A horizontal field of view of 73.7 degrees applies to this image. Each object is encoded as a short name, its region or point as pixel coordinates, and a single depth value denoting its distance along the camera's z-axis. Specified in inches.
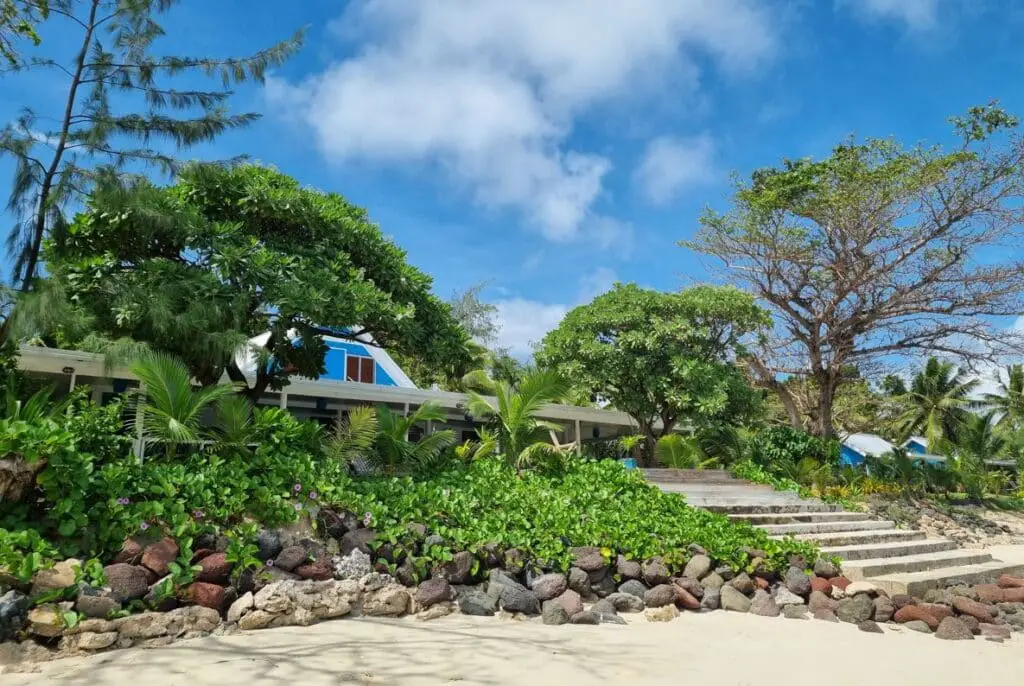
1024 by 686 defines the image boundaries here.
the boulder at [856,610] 273.7
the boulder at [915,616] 270.5
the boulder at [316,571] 246.1
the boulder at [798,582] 305.9
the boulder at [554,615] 248.4
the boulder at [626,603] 277.4
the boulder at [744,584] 302.1
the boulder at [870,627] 261.4
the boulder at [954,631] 257.1
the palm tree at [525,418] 415.1
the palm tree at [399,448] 372.5
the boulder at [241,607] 213.9
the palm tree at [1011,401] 1234.6
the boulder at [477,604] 252.1
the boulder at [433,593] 250.8
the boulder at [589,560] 287.4
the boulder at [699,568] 304.2
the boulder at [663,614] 267.7
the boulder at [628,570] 295.1
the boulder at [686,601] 286.4
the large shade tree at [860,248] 634.8
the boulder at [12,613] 178.7
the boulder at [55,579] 193.2
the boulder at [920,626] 265.7
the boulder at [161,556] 216.5
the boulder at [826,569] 323.9
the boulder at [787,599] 296.5
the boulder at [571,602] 256.1
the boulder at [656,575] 293.9
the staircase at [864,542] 347.9
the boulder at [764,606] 283.6
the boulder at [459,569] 267.7
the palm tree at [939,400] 1201.4
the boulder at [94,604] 192.7
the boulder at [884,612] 278.2
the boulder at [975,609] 280.4
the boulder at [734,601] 289.1
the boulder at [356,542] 268.1
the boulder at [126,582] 203.6
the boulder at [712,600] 289.0
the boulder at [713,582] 299.1
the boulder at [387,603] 239.0
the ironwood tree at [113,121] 271.9
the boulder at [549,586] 268.8
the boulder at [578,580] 282.4
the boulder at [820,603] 286.6
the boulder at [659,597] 283.3
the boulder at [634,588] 287.9
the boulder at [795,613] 280.1
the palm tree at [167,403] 283.1
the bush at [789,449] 619.1
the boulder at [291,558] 244.5
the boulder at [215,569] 223.0
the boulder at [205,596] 214.4
